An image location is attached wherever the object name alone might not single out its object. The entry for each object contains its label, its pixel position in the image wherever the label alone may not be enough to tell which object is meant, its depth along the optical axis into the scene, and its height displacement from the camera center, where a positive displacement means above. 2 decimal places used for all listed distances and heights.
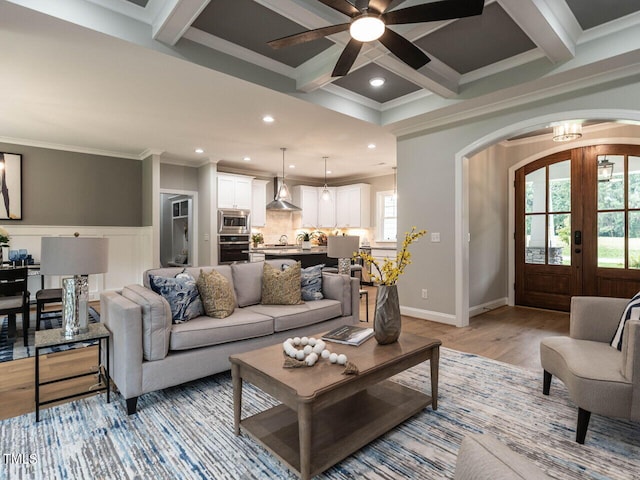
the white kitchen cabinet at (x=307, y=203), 8.81 +0.84
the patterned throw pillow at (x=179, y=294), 2.75 -0.44
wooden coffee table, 1.66 -0.93
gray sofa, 2.32 -0.71
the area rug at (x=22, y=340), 3.43 -1.09
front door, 4.61 +0.15
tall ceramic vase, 2.26 -0.50
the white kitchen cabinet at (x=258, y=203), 8.02 +0.76
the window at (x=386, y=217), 8.41 +0.48
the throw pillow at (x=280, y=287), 3.42 -0.47
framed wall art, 5.43 +0.78
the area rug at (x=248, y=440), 1.77 -1.13
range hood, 6.84 +0.61
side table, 2.23 -0.66
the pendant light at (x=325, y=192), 7.22 +0.96
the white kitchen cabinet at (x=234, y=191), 7.15 +0.94
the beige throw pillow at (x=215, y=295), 2.93 -0.48
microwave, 7.05 +0.32
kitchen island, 6.47 -0.35
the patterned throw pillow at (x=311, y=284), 3.66 -0.48
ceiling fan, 2.06 +1.32
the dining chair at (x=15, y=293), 3.61 -0.56
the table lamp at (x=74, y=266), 2.41 -0.20
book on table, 2.29 -0.65
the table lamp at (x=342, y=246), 4.33 -0.11
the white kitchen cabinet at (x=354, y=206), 8.62 +0.75
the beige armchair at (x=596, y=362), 1.87 -0.72
